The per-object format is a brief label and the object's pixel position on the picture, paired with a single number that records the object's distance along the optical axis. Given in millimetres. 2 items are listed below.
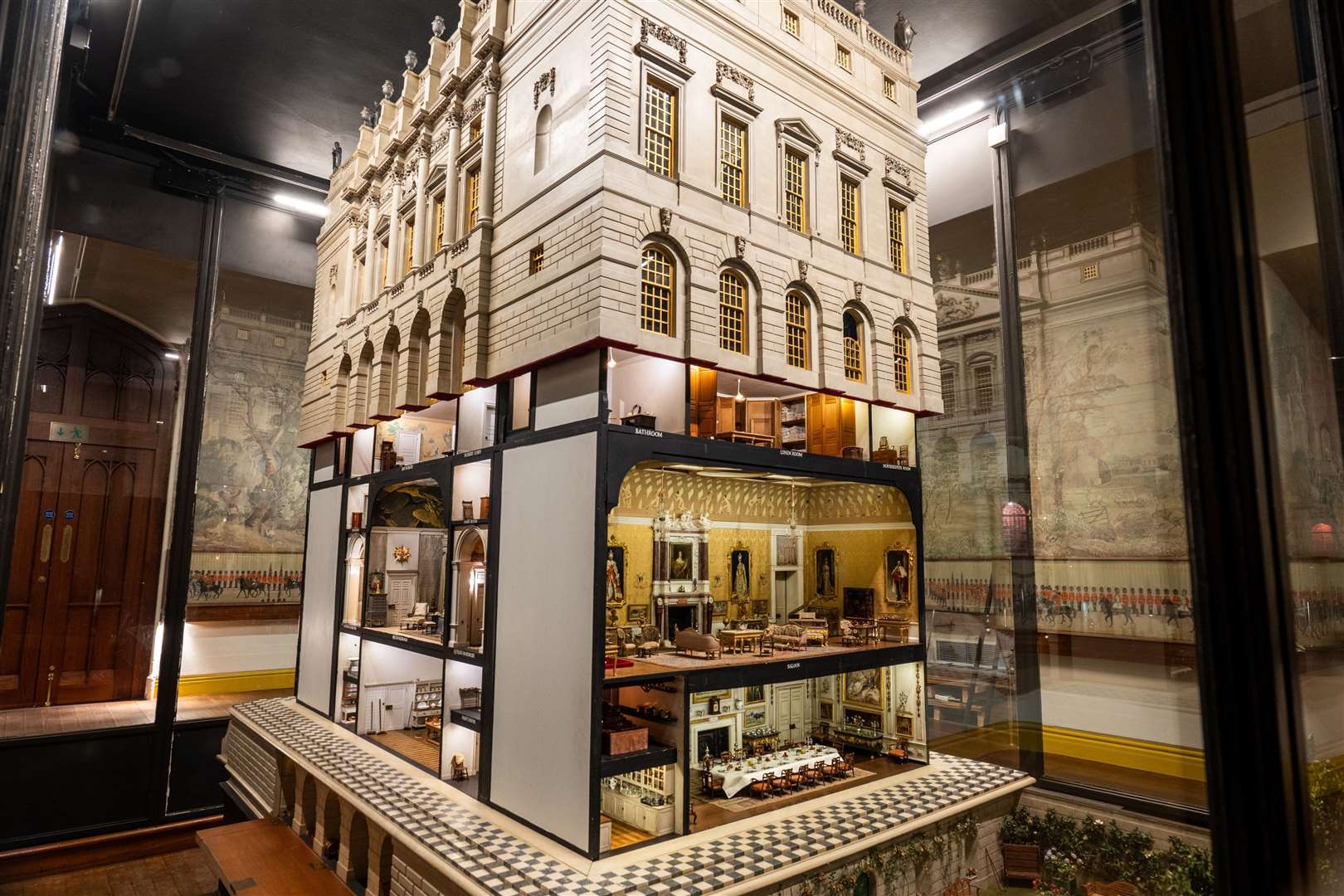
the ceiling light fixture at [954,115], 4320
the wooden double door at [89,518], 4211
